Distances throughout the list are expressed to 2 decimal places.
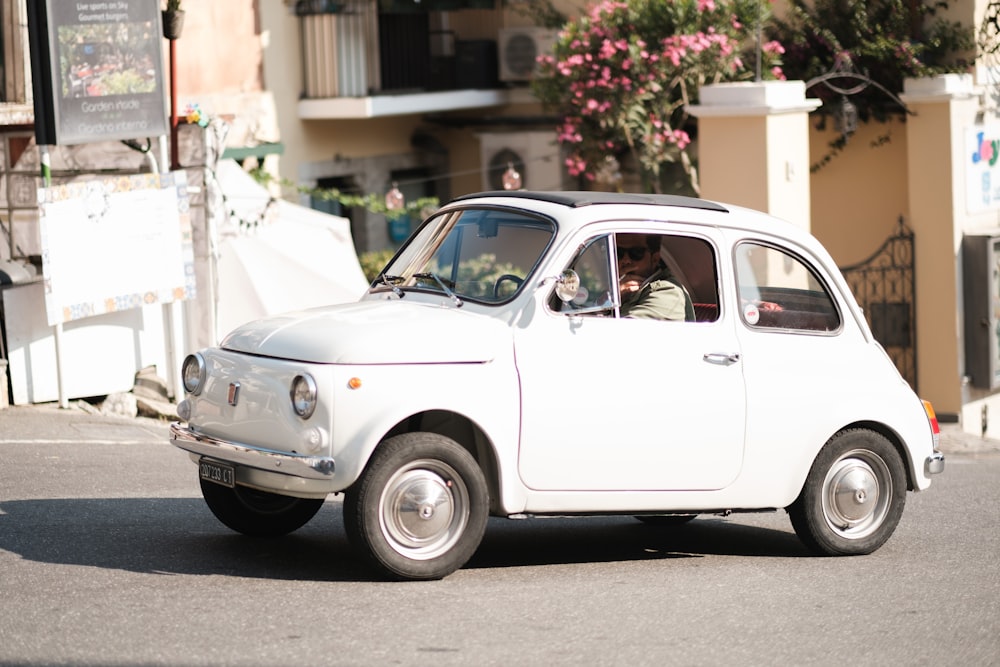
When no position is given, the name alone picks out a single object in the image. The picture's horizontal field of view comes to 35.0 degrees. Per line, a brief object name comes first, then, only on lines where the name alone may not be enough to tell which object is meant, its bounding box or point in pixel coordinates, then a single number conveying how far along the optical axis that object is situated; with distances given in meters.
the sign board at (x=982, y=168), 18.02
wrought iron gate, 18.19
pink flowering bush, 19.81
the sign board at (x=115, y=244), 12.62
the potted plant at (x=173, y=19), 13.82
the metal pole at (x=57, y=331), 12.61
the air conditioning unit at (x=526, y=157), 23.86
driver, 7.92
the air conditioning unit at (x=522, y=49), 23.33
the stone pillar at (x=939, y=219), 17.77
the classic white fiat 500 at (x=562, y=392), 7.03
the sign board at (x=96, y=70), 12.55
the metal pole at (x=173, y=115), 13.52
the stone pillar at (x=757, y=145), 15.72
